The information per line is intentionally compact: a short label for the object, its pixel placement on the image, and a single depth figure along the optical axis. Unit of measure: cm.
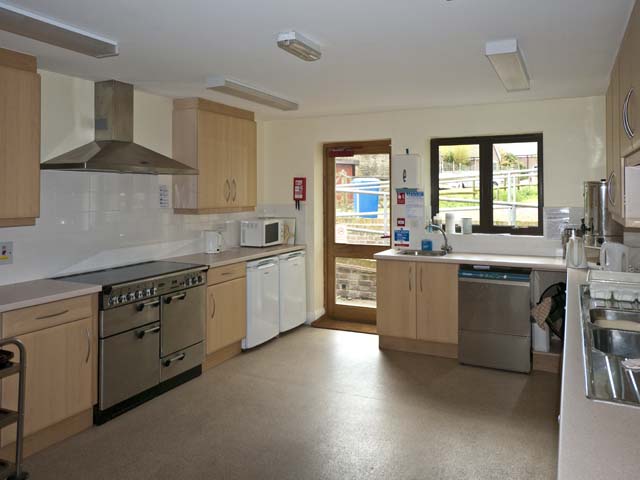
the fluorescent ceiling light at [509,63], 301
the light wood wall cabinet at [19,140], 305
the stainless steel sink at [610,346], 155
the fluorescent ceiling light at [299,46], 281
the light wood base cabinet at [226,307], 447
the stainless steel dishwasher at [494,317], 438
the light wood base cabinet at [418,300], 471
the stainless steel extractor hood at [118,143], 366
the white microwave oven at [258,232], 553
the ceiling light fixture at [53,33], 248
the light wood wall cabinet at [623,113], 207
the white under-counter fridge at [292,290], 549
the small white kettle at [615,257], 364
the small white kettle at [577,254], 427
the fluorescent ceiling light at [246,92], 388
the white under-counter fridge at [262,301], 497
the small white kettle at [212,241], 511
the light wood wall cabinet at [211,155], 467
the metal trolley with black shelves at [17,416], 259
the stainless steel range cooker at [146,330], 345
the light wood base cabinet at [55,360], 292
